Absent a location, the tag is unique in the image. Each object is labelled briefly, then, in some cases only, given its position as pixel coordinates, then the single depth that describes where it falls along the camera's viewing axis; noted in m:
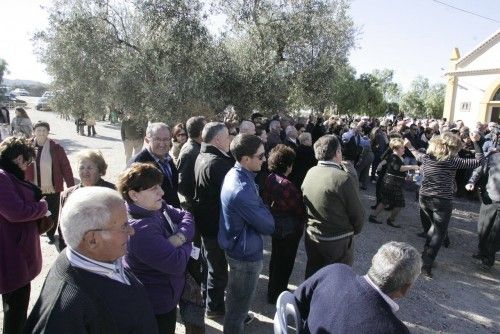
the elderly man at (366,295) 1.74
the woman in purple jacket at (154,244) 2.18
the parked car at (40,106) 29.48
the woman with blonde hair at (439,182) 4.84
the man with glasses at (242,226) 2.96
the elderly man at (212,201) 3.62
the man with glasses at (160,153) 3.65
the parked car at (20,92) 47.74
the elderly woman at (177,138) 5.87
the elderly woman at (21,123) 8.62
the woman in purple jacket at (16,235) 2.75
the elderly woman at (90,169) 3.13
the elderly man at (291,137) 6.21
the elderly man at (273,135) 6.92
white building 24.45
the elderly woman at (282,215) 3.76
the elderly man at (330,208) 3.38
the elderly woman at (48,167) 4.87
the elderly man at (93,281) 1.34
